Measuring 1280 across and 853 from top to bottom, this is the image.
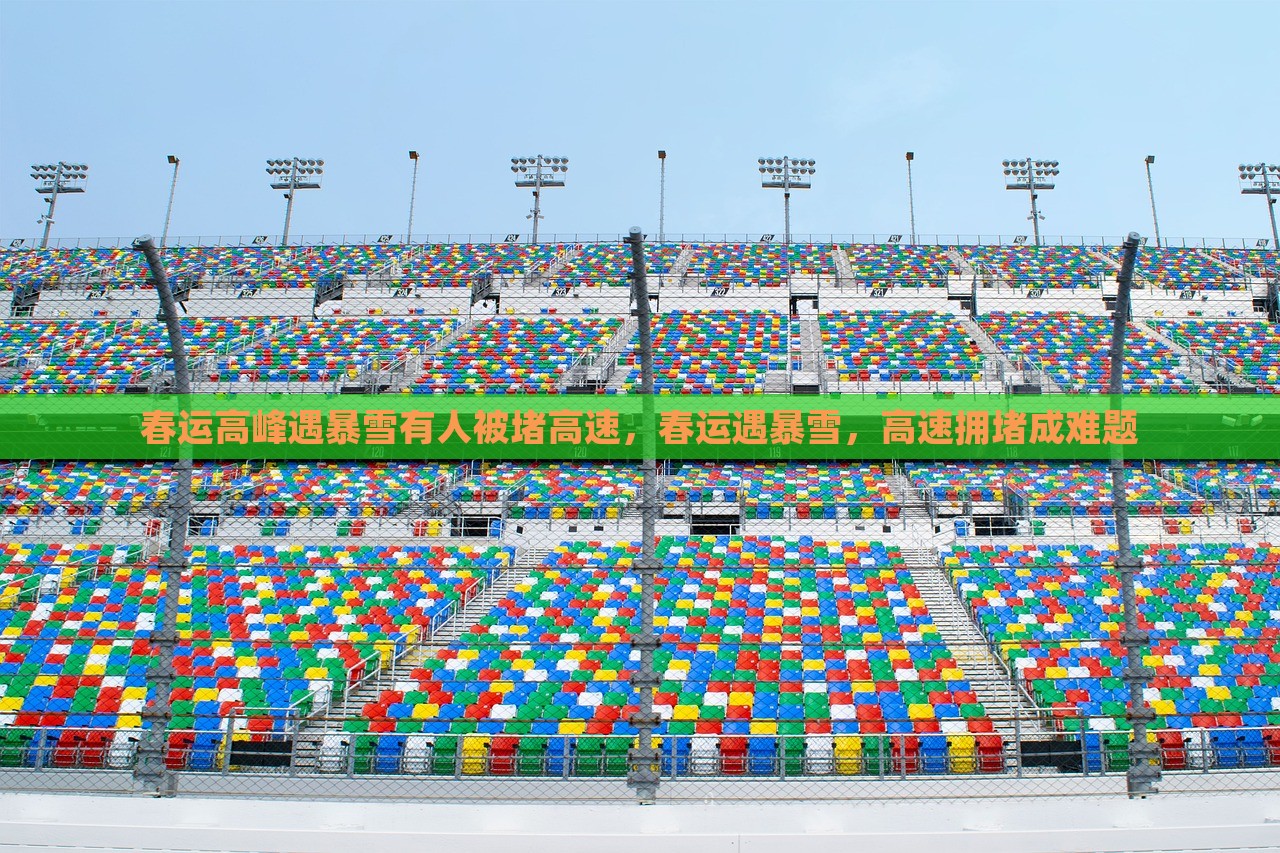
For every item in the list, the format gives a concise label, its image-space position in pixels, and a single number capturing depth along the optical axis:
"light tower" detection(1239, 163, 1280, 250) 41.38
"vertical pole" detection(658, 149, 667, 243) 40.97
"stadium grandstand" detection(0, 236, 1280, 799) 8.88
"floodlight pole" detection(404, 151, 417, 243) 40.16
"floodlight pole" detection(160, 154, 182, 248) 42.13
